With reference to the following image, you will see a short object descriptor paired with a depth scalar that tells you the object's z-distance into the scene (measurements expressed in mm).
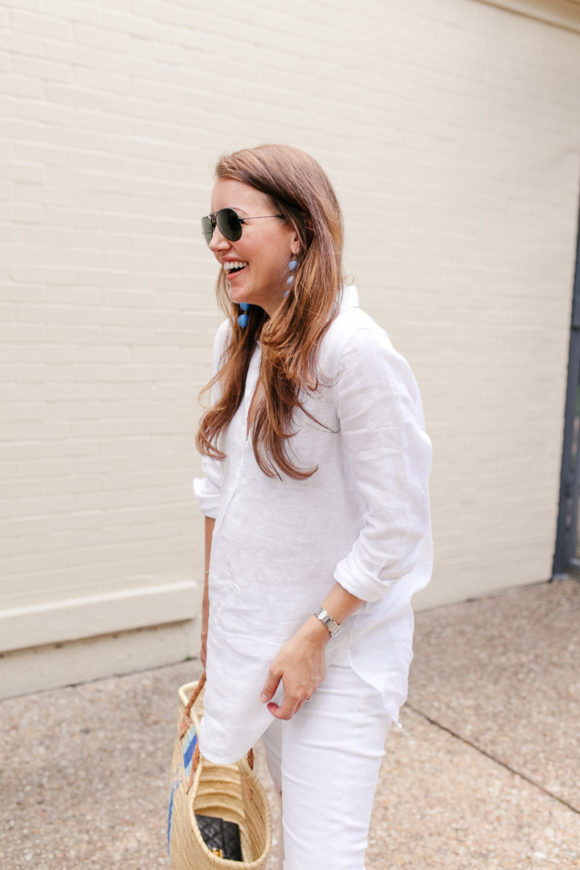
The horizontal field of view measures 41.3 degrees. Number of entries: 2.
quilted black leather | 1702
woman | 1437
